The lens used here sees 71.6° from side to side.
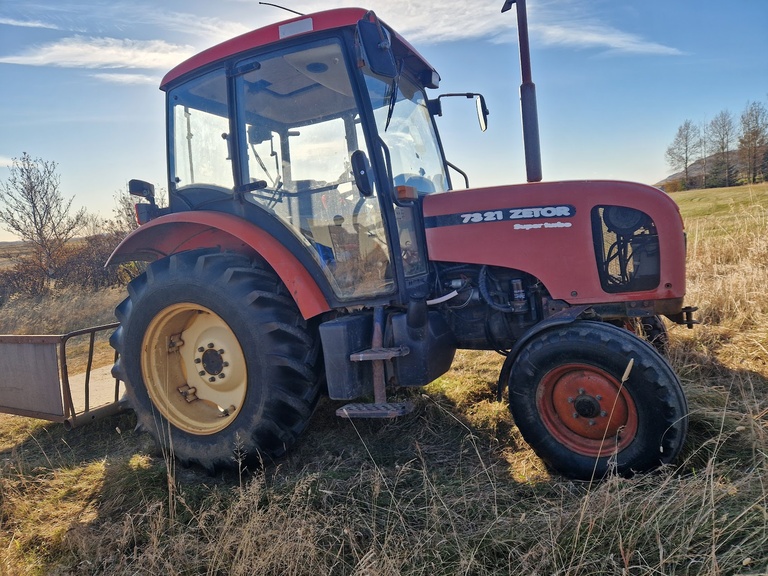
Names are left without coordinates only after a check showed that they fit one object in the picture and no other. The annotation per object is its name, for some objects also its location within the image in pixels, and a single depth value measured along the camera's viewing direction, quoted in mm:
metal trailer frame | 3732
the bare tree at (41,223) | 12898
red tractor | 2660
